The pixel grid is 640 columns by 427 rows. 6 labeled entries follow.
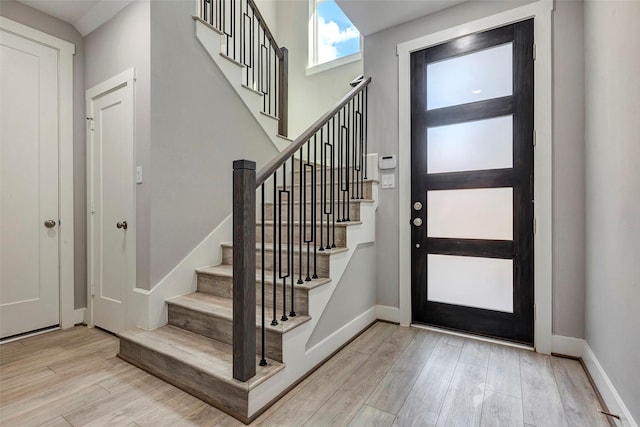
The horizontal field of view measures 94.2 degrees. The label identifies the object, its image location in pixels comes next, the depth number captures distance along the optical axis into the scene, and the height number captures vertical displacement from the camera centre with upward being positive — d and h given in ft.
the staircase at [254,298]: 4.75 -1.90
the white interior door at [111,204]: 7.85 +0.21
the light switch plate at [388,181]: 8.83 +0.92
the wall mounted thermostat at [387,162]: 8.81 +1.49
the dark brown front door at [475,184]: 7.19 +0.73
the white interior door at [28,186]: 7.95 +0.73
